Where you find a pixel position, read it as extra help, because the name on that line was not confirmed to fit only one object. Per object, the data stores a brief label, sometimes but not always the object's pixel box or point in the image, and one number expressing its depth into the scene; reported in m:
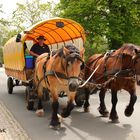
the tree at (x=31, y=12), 54.88
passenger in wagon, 12.00
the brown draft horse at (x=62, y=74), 8.13
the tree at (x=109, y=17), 23.20
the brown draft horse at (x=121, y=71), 8.62
